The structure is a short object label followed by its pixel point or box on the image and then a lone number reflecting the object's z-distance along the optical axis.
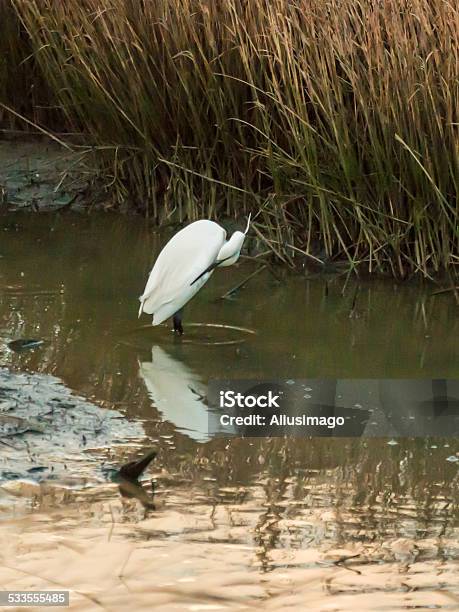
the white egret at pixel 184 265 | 8.95
